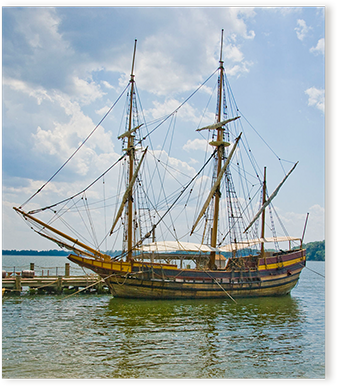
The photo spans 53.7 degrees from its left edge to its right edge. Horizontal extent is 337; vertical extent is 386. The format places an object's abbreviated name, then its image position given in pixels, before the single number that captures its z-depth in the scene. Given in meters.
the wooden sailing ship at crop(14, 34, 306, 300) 30.08
